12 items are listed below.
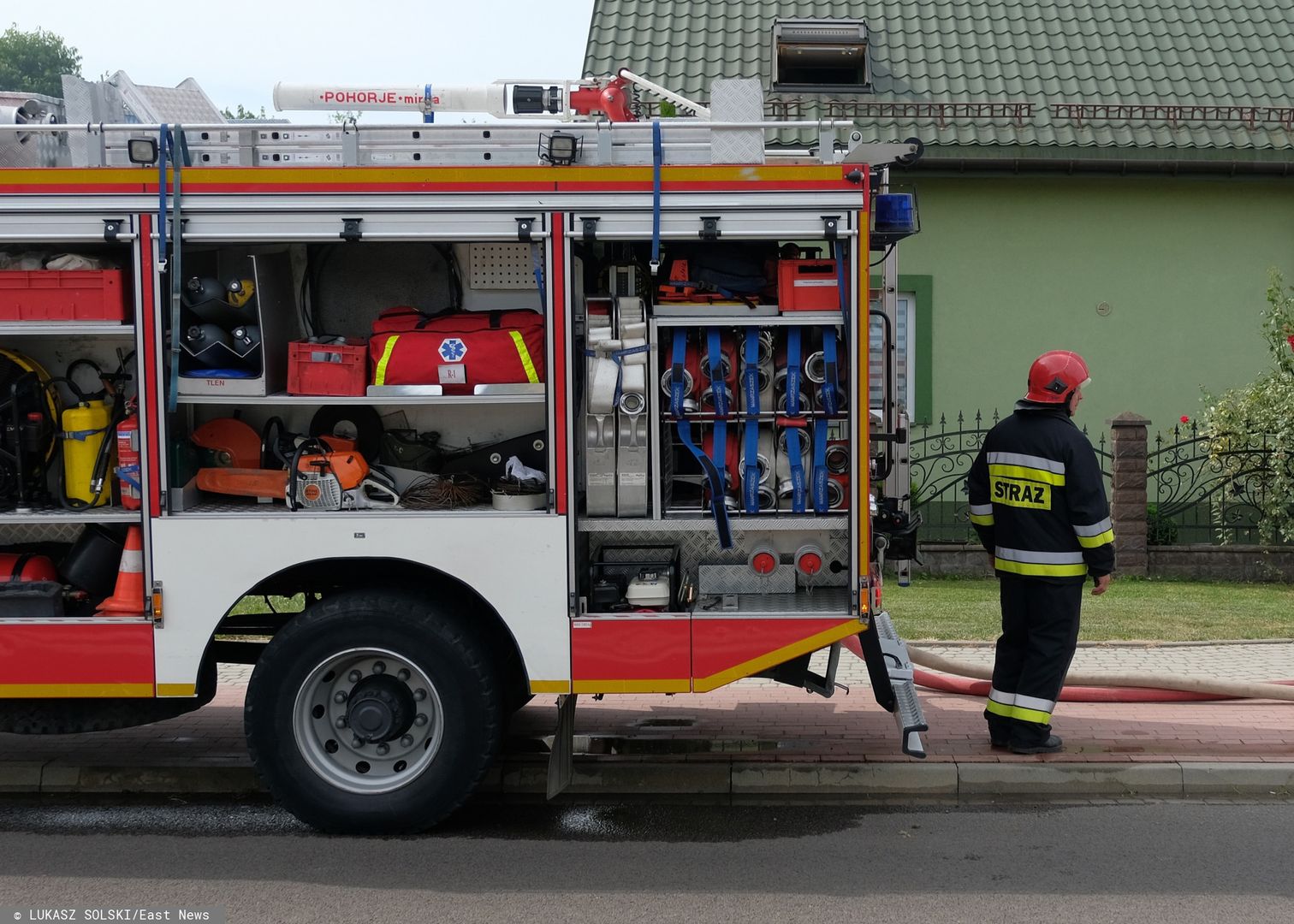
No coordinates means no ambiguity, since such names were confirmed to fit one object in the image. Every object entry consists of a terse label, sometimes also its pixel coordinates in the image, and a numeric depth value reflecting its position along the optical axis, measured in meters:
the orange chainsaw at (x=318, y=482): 5.84
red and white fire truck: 5.55
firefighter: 6.38
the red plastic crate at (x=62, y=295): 5.57
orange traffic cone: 5.69
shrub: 12.20
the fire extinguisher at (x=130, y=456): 5.68
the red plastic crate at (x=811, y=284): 5.67
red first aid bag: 5.80
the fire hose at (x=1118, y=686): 7.35
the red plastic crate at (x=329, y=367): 5.81
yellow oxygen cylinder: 5.89
